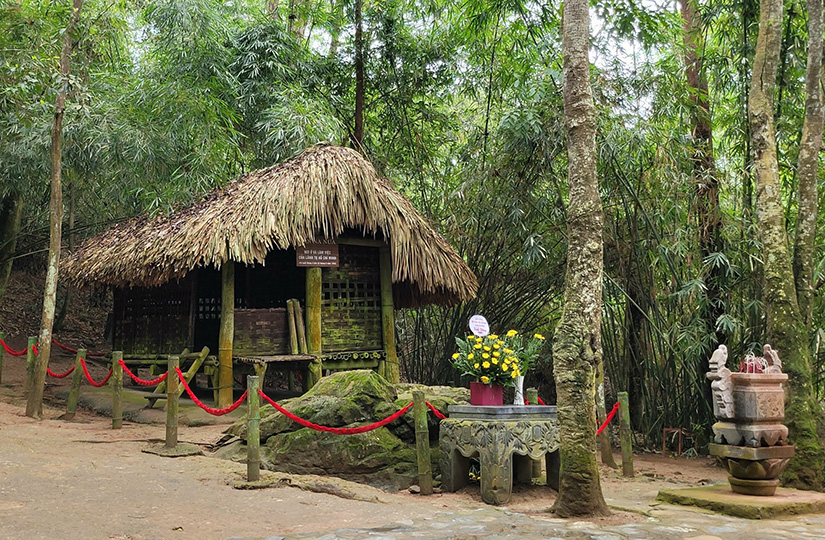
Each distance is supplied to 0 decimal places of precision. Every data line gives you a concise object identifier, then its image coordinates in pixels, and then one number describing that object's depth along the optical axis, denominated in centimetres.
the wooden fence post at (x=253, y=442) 551
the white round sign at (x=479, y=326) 611
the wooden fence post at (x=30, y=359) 877
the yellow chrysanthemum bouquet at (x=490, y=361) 593
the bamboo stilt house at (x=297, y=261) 856
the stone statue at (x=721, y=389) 533
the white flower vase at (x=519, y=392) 600
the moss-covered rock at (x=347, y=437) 617
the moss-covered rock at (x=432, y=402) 648
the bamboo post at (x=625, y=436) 708
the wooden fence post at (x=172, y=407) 668
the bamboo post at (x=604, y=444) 741
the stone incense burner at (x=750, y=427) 523
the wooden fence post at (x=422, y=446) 576
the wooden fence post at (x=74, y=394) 840
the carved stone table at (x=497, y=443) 555
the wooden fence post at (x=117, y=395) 795
